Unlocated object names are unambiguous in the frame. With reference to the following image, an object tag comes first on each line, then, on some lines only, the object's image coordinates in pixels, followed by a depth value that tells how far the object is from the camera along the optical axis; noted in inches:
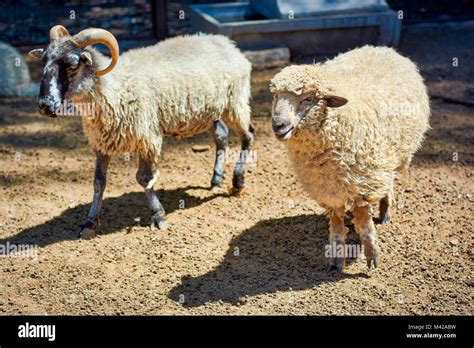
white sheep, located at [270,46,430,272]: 205.0
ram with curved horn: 240.2
